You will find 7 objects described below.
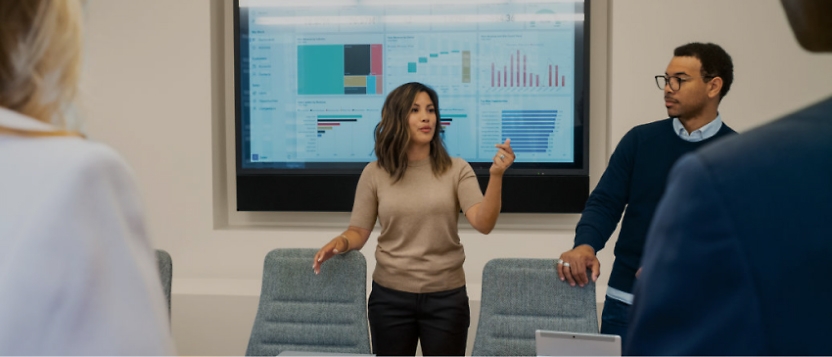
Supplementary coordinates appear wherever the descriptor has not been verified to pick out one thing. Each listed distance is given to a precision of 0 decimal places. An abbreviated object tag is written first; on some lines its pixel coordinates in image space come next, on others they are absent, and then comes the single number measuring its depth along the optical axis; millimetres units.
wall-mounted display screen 4434
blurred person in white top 732
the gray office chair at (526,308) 2867
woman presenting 2859
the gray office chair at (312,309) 3008
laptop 2092
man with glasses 2670
